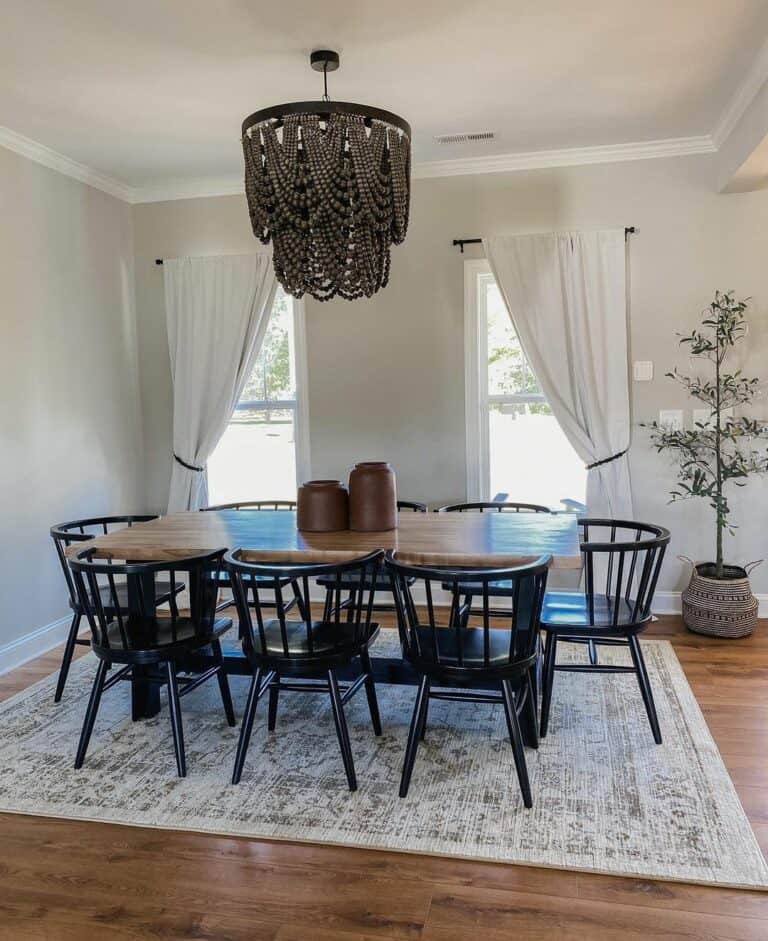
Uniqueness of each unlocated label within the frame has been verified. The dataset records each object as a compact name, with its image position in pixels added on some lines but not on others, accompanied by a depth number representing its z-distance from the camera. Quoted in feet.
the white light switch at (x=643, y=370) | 14.20
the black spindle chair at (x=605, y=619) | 8.84
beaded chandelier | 8.21
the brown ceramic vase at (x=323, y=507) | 9.95
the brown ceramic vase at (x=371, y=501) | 9.89
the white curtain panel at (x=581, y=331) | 14.07
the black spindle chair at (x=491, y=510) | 10.80
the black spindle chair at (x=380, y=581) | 9.24
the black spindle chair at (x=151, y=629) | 8.44
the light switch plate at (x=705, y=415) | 14.03
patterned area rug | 7.20
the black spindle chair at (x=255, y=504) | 12.72
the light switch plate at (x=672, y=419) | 14.17
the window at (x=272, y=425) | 15.67
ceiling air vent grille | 13.07
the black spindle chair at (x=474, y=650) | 7.53
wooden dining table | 8.63
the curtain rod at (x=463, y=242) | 14.57
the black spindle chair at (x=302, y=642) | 7.94
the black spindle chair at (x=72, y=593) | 10.53
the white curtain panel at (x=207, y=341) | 15.29
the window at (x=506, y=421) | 14.85
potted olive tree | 13.01
